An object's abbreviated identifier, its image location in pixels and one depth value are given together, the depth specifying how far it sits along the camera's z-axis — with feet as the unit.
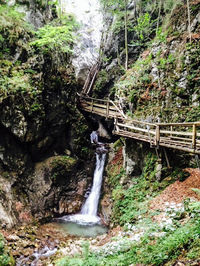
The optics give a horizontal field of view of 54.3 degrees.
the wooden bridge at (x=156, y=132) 22.29
